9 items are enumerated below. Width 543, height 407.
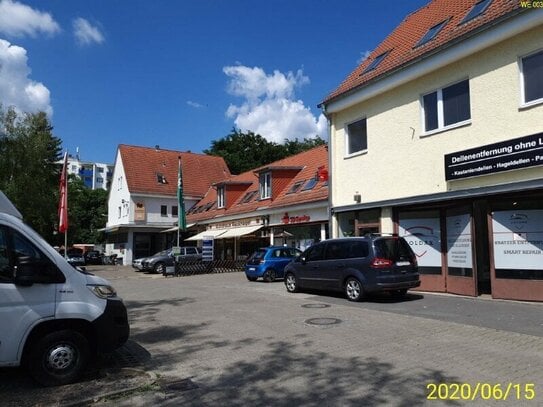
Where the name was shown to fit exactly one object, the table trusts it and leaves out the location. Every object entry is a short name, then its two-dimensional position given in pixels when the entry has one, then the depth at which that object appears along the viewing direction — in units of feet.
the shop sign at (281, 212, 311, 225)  80.69
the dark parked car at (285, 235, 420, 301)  42.63
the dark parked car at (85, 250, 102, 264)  155.02
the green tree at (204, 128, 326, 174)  195.11
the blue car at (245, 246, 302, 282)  71.15
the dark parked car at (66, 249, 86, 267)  138.04
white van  19.10
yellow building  40.68
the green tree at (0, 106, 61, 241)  97.04
